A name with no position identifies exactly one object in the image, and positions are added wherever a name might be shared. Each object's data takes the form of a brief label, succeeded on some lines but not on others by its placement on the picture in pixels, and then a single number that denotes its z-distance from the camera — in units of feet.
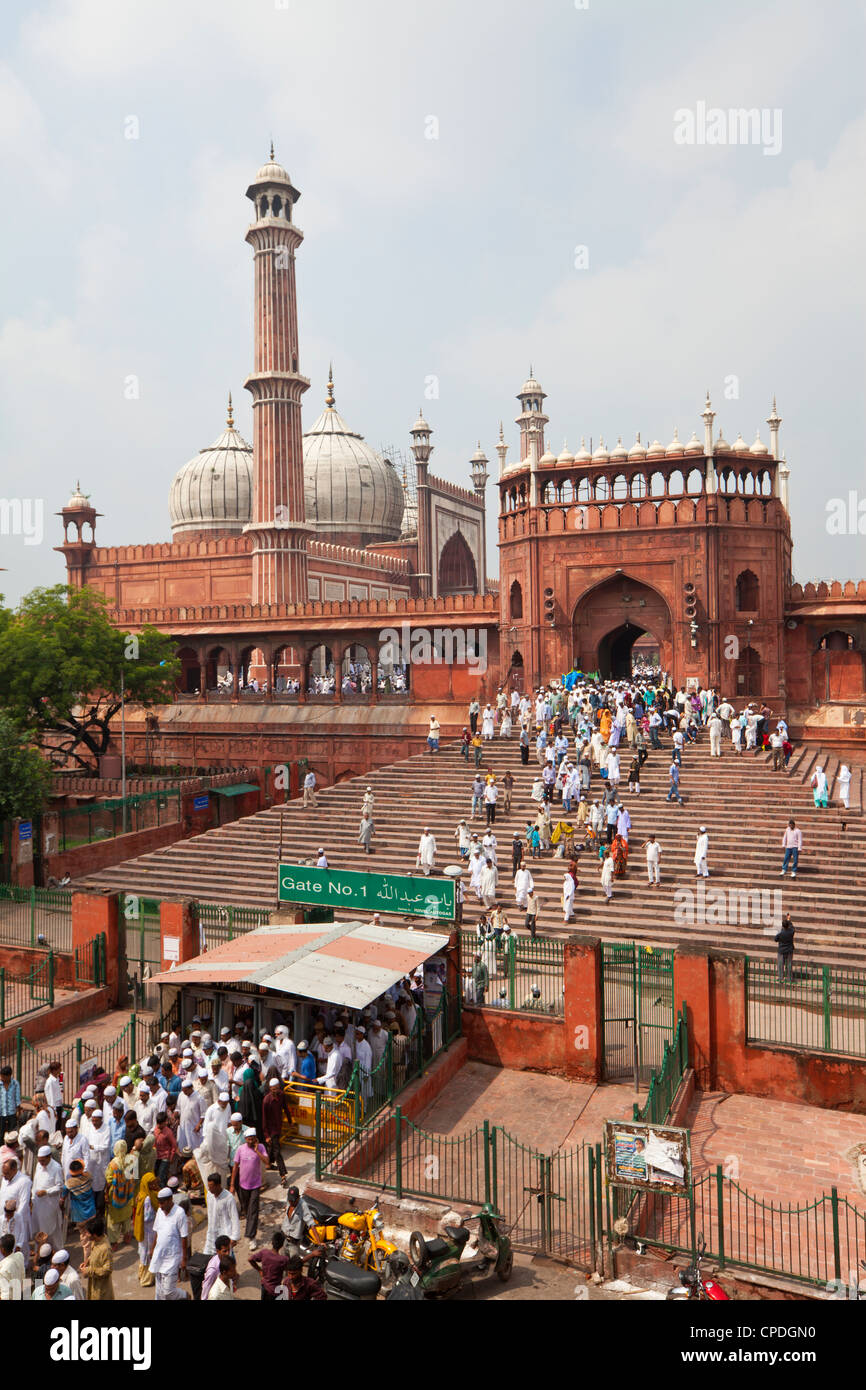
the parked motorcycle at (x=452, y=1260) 23.80
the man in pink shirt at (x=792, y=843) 54.85
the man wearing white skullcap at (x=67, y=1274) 20.26
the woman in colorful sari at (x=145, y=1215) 26.08
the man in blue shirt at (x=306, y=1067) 33.40
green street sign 42.16
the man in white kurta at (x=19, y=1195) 24.97
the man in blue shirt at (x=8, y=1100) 32.37
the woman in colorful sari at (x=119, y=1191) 27.71
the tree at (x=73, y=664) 81.71
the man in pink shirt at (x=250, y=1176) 27.09
